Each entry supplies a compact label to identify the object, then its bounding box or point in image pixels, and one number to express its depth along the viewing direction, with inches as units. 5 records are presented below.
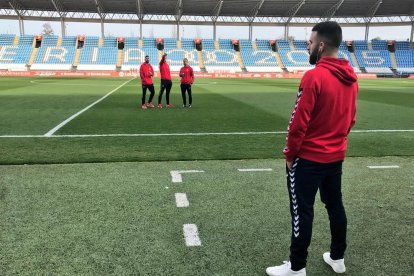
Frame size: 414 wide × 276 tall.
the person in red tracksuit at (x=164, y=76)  538.3
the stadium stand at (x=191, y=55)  2190.0
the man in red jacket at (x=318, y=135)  106.7
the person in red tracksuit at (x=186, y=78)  553.0
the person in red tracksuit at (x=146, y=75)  535.8
